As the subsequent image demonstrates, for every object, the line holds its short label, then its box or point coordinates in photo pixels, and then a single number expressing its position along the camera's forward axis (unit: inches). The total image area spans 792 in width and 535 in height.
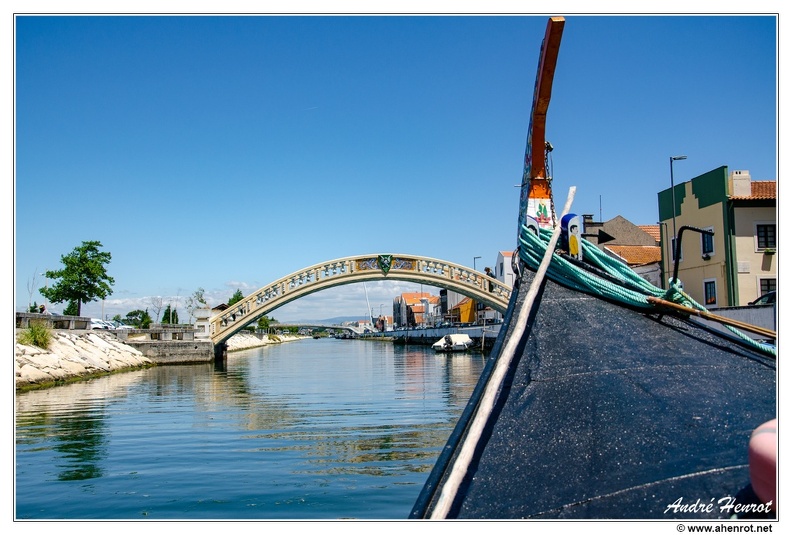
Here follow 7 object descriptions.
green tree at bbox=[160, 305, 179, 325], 2067.1
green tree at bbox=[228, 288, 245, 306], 2137.6
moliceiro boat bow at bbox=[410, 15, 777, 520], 97.8
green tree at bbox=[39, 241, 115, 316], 1102.4
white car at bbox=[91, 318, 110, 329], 1239.1
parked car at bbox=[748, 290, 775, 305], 525.0
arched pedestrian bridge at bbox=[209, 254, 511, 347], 1054.4
